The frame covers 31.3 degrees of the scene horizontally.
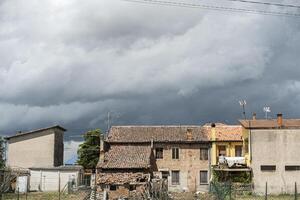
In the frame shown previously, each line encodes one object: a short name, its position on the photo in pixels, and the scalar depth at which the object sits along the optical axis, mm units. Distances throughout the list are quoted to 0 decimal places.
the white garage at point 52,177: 60812
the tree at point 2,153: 67262
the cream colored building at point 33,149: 66438
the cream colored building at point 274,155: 54094
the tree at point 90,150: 72250
